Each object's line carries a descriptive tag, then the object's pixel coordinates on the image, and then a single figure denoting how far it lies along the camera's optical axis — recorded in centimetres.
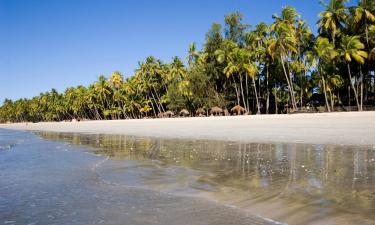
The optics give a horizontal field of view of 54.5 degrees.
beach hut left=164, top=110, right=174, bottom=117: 6394
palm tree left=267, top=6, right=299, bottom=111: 4650
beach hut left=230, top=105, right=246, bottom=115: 4948
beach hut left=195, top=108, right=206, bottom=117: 5556
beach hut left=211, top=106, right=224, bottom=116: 5155
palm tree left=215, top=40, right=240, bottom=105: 5154
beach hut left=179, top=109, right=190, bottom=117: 5868
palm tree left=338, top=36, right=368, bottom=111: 4100
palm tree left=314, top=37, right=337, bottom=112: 4212
